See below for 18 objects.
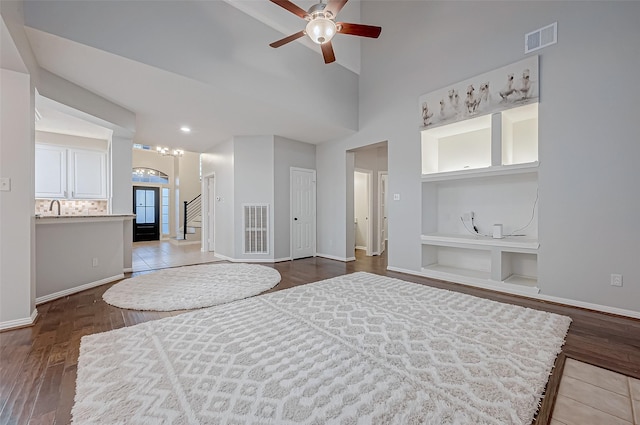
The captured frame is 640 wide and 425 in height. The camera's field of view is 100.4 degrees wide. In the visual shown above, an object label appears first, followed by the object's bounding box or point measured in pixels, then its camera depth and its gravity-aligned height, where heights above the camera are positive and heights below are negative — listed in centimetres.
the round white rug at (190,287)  310 -105
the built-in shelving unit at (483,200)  374 +20
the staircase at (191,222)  935 -38
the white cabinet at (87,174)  520 +76
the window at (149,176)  968 +135
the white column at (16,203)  251 +8
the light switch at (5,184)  250 +26
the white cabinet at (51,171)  495 +76
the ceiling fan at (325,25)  280 +212
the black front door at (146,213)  940 -4
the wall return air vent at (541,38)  328 +220
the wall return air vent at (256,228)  591 -36
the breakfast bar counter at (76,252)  328 -57
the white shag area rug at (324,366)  141 -105
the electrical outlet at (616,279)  288 -73
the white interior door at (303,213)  623 -3
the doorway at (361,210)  764 +5
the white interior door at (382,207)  711 +13
